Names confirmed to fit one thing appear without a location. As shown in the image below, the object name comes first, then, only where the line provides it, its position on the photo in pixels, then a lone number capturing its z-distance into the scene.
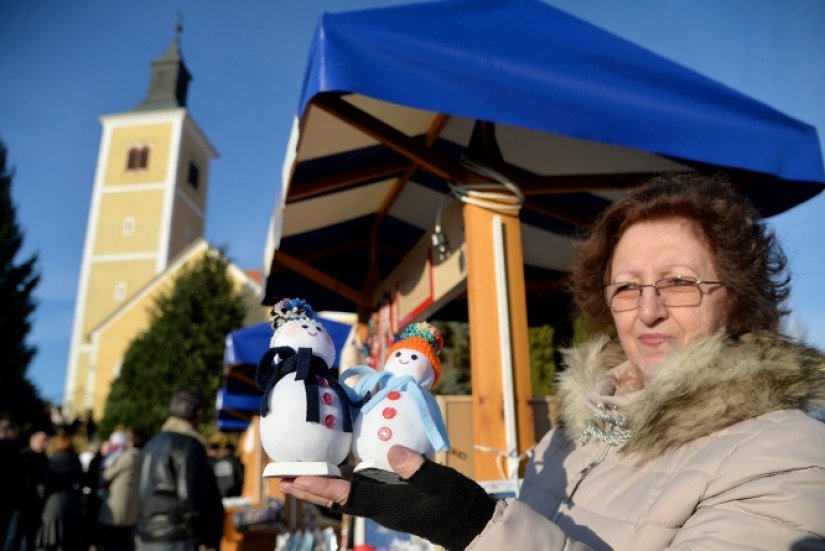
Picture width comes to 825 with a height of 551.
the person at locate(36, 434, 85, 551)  6.35
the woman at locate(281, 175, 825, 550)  1.00
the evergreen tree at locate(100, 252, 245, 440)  24.49
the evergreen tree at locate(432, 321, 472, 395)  9.34
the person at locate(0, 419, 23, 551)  5.77
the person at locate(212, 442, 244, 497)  7.68
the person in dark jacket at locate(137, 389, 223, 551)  3.61
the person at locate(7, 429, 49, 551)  6.30
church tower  31.75
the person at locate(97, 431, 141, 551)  5.22
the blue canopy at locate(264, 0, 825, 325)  2.01
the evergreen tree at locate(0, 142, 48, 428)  21.08
